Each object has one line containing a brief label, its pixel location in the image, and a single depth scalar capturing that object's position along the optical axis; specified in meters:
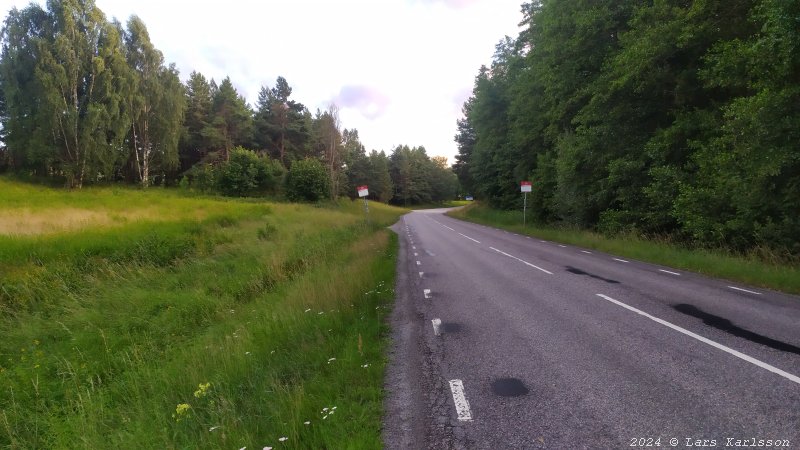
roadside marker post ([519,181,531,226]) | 25.58
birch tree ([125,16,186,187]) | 40.84
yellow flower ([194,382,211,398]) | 3.95
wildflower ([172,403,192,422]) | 3.64
